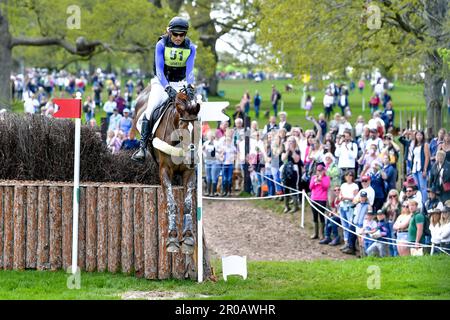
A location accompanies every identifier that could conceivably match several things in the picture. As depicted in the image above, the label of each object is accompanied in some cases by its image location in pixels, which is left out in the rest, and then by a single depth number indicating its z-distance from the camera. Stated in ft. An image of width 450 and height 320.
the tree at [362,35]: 110.32
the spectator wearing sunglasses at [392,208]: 75.05
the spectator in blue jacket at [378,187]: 80.18
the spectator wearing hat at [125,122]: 113.78
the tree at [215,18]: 195.68
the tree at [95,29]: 157.48
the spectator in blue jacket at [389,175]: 81.56
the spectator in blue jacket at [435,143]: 82.40
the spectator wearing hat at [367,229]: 75.15
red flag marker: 56.03
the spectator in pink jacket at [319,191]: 87.10
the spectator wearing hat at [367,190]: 78.84
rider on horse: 55.77
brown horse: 54.39
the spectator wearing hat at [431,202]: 71.61
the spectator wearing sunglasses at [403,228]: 71.56
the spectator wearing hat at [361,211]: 77.56
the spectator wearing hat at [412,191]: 73.67
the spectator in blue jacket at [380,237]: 73.72
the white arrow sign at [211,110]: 55.72
